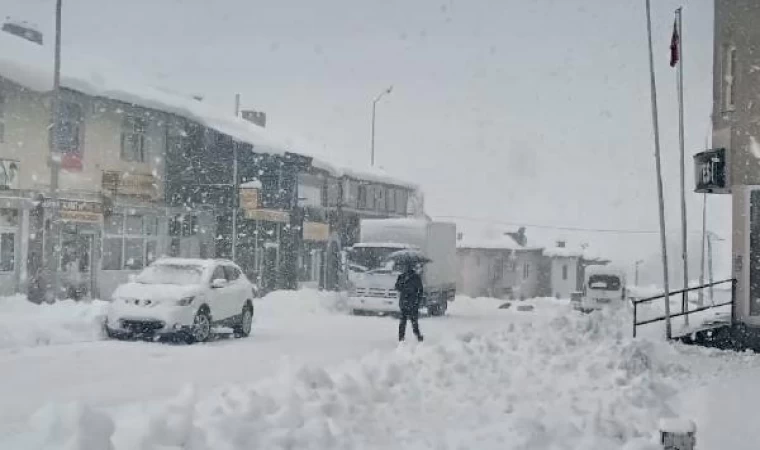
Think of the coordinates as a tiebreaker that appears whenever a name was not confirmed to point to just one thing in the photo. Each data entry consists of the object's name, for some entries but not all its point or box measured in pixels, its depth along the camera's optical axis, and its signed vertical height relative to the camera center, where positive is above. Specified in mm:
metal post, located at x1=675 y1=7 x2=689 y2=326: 22547 +2717
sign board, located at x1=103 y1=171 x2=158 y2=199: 31969 +2227
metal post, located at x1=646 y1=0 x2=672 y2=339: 20516 +2157
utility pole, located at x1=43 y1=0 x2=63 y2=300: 25391 +2732
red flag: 22828 +5128
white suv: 17922 -1078
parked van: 39531 -1551
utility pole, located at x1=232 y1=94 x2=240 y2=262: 39906 +2268
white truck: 29828 -422
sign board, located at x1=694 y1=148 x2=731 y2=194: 20125 +1843
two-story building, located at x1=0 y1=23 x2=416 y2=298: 28344 +2301
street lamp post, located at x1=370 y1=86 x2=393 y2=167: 49719 +7362
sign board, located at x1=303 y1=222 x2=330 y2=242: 47156 +903
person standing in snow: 19375 -967
